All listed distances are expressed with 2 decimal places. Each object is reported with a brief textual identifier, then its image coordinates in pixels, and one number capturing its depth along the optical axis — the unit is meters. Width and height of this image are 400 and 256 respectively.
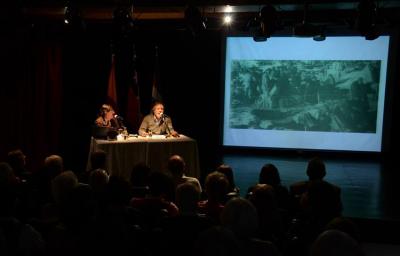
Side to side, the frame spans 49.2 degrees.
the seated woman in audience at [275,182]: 3.57
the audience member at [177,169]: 4.19
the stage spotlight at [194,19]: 5.80
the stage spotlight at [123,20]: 5.84
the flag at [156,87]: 7.44
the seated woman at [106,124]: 6.01
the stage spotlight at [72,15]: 5.91
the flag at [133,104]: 7.68
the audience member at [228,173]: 3.95
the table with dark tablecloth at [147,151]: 5.86
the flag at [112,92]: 7.26
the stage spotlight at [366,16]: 5.31
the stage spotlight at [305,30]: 5.93
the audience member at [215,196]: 3.12
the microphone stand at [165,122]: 6.75
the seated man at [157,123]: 6.71
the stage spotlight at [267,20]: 5.75
